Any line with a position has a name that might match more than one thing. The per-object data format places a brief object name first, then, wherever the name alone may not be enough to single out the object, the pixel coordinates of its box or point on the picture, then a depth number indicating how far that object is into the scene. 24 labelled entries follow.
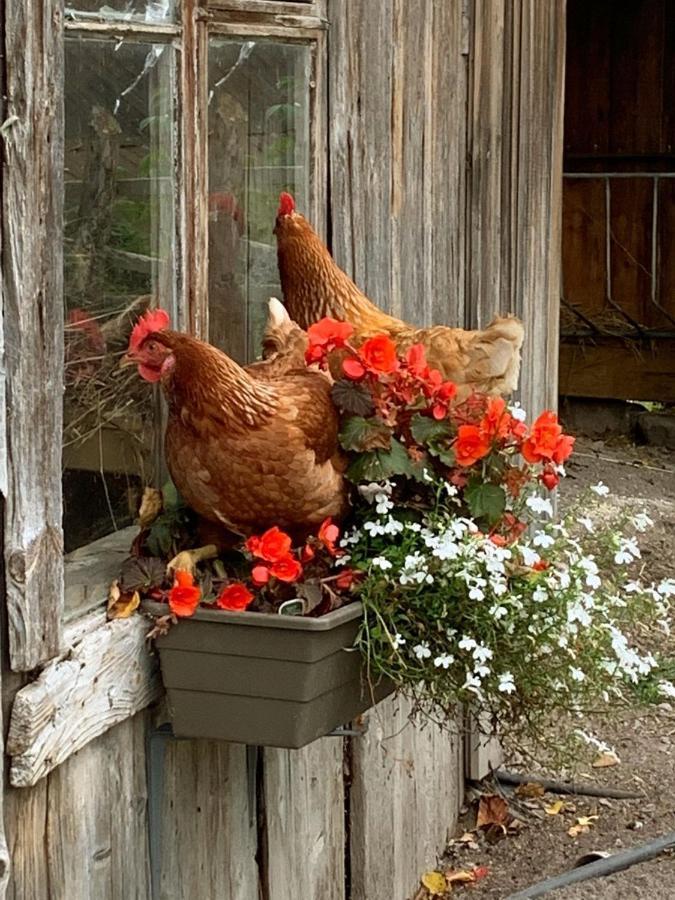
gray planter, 2.80
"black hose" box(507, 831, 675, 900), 4.22
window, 2.82
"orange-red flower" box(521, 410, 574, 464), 3.00
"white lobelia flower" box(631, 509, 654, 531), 3.38
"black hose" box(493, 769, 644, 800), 5.02
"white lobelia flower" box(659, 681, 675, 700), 3.26
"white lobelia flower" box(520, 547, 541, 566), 3.00
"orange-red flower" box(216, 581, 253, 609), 2.82
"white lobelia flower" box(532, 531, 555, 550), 3.05
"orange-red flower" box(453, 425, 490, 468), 2.99
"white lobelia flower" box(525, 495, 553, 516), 3.13
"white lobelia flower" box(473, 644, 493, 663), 2.89
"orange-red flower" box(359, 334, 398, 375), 2.98
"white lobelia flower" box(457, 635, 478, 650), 2.89
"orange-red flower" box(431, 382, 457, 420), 3.07
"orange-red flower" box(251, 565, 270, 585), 2.79
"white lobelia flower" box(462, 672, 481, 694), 2.96
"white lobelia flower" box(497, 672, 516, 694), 2.96
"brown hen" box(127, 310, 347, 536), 2.75
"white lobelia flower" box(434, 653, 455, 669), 2.91
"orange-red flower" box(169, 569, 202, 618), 2.80
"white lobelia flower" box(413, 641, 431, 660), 2.93
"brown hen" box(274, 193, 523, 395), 3.25
